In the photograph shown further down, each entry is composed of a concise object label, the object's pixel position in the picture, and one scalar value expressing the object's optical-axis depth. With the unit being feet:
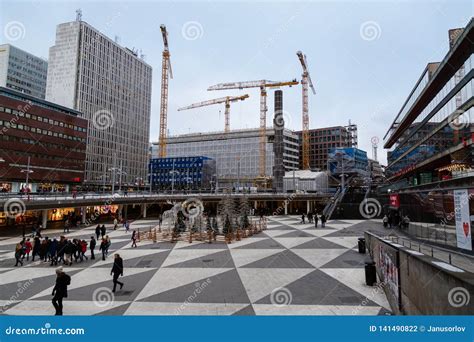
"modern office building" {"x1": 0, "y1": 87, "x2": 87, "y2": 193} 202.49
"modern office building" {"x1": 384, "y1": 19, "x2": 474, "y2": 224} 51.69
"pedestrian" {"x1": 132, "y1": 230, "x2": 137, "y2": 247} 69.67
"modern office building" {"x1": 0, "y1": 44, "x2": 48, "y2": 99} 362.12
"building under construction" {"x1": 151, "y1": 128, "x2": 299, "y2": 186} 410.31
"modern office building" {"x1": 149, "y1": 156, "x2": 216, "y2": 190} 404.98
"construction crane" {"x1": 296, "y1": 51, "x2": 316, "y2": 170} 403.75
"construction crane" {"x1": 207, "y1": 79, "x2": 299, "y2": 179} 393.70
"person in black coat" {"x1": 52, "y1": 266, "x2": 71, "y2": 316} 28.22
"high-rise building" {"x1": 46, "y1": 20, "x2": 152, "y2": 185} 330.54
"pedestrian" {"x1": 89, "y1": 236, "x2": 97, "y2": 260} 55.06
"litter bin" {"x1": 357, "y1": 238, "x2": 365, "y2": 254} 59.62
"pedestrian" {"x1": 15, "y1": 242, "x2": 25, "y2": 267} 50.60
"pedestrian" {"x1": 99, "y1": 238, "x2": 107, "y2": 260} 53.98
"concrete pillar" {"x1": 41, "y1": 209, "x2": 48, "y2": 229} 101.78
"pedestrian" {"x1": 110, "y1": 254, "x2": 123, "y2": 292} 36.13
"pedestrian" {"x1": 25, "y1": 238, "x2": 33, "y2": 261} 55.68
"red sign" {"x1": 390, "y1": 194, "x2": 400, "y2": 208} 77.09
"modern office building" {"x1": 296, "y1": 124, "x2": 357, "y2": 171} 461.37
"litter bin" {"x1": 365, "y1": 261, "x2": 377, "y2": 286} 38.32
